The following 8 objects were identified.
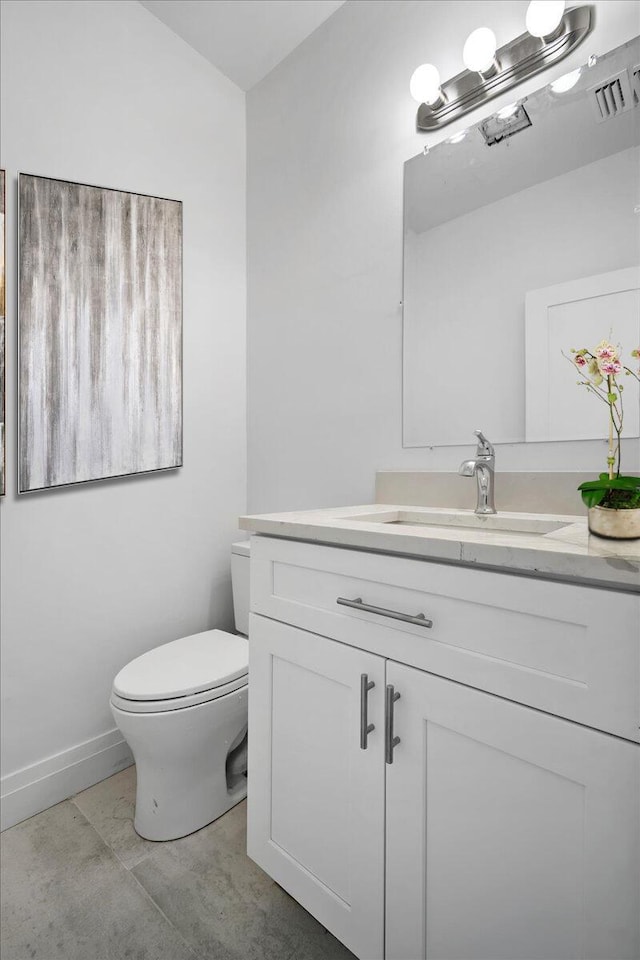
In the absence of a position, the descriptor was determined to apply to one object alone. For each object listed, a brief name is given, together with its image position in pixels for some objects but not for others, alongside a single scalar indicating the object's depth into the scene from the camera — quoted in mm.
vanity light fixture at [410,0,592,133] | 1190
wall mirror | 1154
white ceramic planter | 755
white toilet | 1358
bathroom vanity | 676
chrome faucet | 1282
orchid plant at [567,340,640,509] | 781
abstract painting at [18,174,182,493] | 1528
